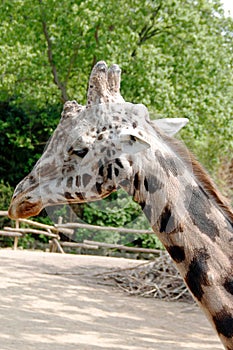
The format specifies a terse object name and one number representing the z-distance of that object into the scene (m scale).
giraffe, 4.81
